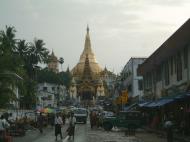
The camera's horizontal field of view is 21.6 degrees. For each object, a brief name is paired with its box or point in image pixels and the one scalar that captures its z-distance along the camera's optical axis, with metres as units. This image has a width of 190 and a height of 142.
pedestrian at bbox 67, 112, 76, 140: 30.17
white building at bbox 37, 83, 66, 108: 102.89
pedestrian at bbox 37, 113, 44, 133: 39.95
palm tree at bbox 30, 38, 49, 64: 84.47
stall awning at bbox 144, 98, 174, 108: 33.12
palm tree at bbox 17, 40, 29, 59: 81.53
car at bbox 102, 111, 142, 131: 40.59
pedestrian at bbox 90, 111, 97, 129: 49.89
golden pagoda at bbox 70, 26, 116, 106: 167.38
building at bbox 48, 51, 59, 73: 155.88
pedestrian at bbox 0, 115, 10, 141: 18.77
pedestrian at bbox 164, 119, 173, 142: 24.34
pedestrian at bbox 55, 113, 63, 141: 30.23
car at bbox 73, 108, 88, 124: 64.64
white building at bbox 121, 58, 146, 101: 71.39
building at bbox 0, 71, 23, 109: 45.38
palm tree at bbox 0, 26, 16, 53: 53.25
